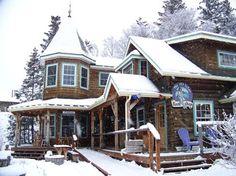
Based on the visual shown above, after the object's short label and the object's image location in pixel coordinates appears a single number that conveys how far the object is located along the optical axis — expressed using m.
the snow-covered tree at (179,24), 29.64
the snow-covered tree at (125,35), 33.12
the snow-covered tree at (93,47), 36.73
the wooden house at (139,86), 11.37
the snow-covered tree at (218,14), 27.71
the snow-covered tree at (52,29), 32.22
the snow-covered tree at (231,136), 5.94
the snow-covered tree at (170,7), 35.75
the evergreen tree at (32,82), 28.62
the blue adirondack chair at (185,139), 10.30
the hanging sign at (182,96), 11.29
